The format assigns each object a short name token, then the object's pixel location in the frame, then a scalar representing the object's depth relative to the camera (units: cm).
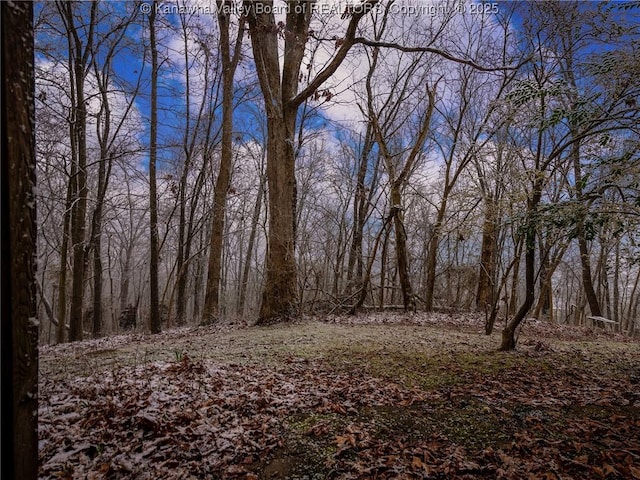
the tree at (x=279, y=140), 779
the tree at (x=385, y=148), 1023
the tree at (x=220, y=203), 1022
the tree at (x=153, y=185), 950
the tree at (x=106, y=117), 1002
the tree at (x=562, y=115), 362
